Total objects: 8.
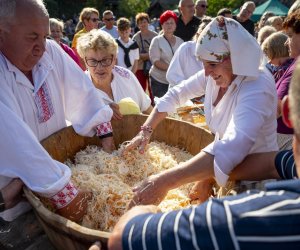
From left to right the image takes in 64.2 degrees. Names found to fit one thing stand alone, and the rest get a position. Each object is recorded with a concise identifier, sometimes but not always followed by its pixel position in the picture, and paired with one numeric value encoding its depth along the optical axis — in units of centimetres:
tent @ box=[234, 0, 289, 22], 1181
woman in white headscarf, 121
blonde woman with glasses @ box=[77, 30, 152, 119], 209
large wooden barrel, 97
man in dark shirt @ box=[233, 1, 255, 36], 483
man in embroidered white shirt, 129
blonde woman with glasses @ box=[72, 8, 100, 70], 417
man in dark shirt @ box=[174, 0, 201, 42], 400
